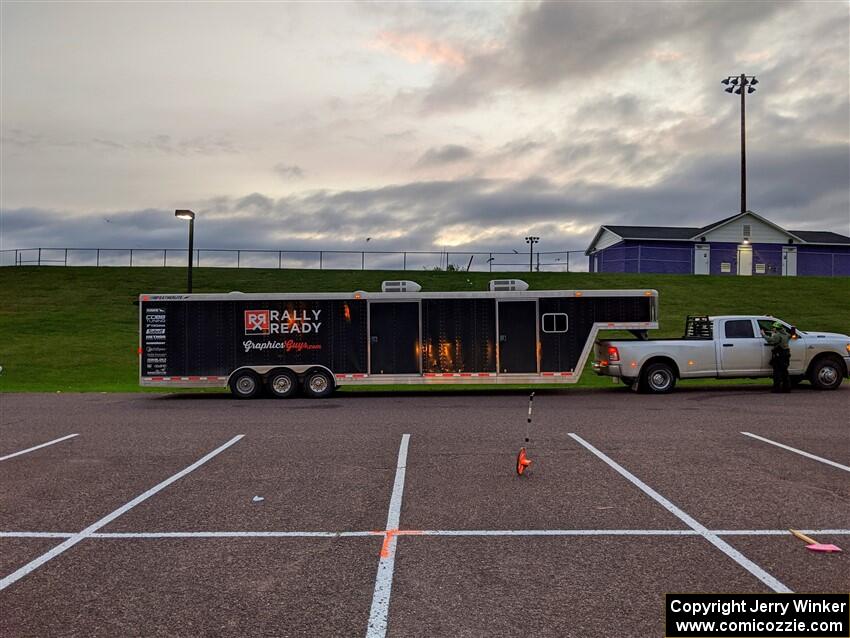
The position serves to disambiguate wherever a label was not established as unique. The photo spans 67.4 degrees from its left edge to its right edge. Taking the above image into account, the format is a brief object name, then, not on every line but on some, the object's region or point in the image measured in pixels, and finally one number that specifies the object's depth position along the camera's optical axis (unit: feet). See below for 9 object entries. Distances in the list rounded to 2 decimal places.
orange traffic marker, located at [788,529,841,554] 16.47
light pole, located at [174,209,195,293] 66.35
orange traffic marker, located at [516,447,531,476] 24.17
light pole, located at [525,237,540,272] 183.77
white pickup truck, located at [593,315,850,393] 54.44
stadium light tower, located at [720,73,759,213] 157.38
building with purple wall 155.74
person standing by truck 53.83
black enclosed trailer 54.39
